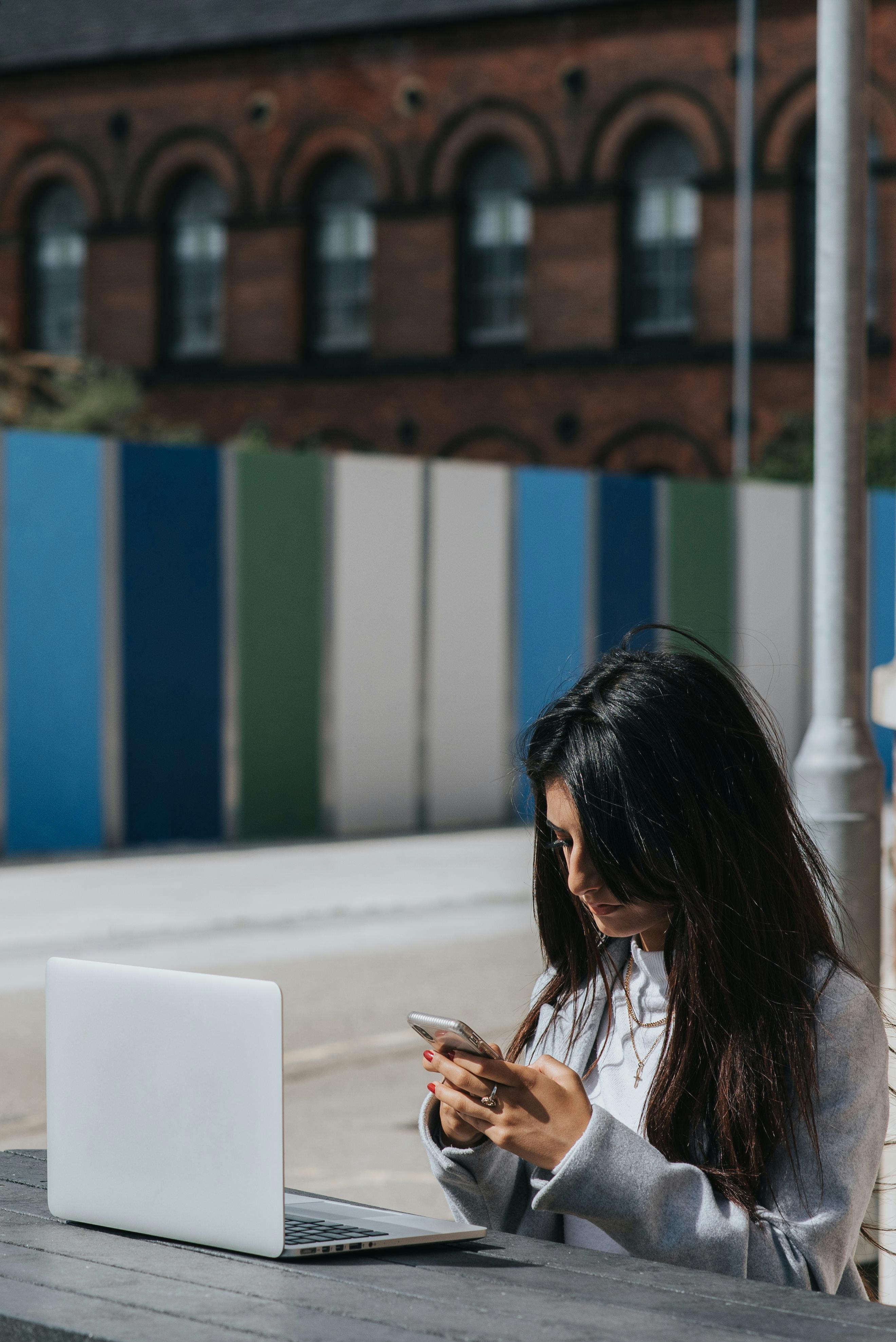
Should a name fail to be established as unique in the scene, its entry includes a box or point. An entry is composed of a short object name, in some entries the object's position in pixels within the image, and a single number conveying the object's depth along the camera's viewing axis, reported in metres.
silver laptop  1.96
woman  2.22
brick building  27.70
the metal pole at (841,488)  5.11
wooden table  1.87
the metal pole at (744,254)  27.19
